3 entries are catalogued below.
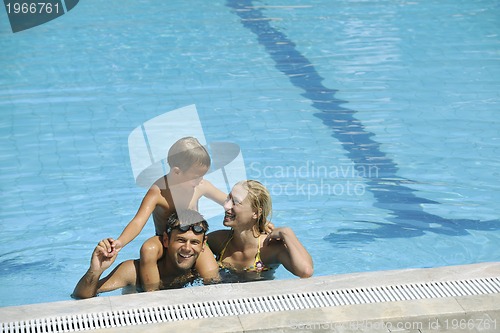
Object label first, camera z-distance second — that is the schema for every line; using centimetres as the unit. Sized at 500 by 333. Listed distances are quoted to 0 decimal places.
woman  916
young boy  909
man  898
